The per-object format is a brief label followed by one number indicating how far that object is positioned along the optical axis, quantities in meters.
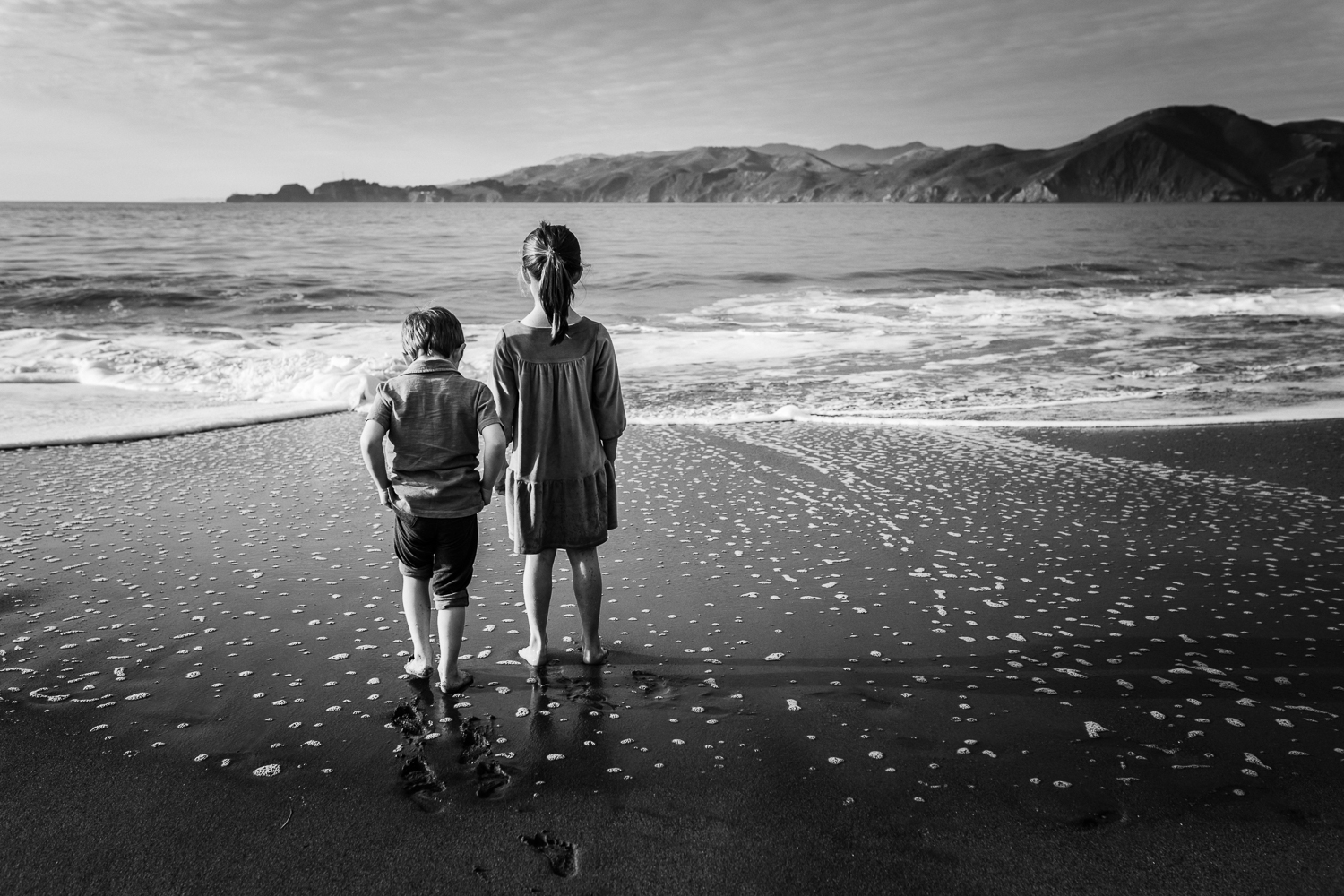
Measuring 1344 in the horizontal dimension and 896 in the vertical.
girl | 3.29
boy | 3.23
